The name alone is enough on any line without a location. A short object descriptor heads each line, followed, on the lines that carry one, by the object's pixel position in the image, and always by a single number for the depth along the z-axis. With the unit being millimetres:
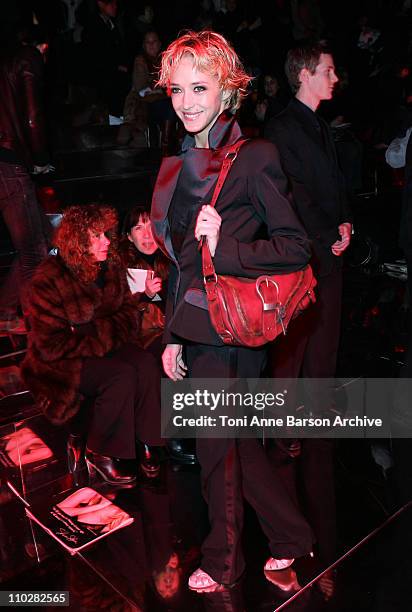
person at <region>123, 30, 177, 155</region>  7121
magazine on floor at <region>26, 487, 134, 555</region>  2500
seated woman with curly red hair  2834
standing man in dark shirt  2898
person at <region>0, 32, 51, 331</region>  4406
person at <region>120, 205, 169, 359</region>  3229
